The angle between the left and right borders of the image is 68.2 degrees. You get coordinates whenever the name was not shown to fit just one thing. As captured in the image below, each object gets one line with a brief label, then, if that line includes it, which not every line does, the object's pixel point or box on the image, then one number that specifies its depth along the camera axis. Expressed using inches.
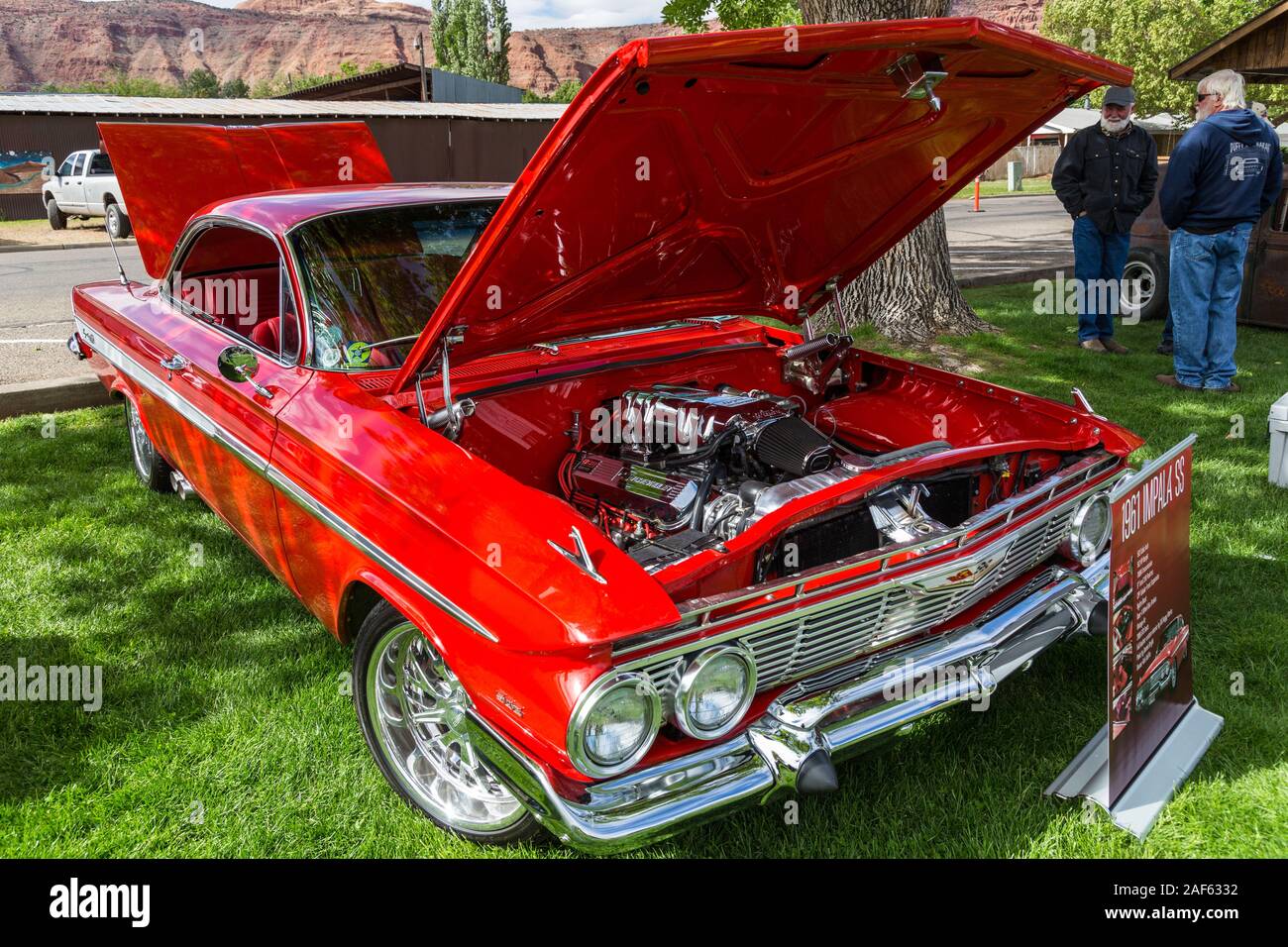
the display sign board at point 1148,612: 92.0
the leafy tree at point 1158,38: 1529.3
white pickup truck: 737.6
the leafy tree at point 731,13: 393.1
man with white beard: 276.8
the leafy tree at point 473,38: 2429.9
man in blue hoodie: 235.3
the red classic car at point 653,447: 80.0
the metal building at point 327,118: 866.8
